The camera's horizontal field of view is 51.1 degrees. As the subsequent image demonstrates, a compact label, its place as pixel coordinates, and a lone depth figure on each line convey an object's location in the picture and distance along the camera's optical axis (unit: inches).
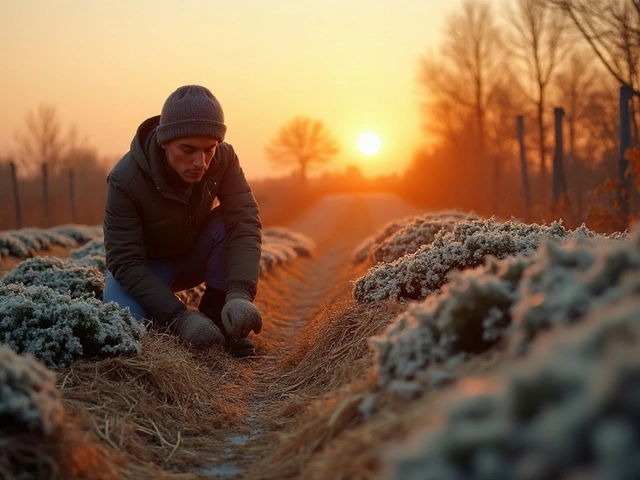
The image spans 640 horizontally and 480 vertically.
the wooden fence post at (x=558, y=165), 519.9
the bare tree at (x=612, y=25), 455.8
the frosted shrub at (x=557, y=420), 53.1
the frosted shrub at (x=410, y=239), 354.0
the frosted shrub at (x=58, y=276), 300.2
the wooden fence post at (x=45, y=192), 1105.9
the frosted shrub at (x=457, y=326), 108.0
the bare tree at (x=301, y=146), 3508.9
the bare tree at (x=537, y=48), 1123.3
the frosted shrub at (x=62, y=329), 182.7
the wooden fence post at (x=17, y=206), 961.9
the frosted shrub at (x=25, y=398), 100.0
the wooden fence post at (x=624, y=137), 395.9
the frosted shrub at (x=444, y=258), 216.8
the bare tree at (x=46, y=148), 1845.5
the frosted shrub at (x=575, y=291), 82.0
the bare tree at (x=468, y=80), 1512.1
